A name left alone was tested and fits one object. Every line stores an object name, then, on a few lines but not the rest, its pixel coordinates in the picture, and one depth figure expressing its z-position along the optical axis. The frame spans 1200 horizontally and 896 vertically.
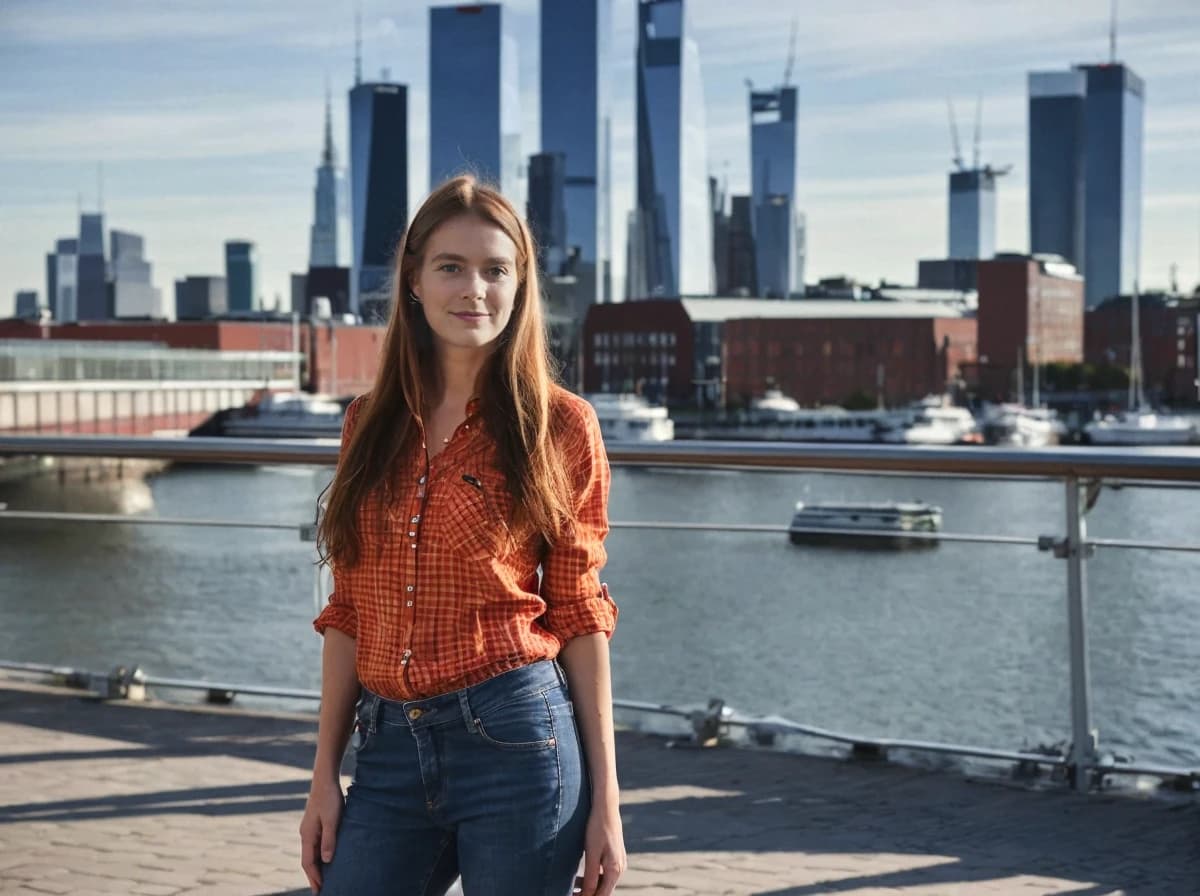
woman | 1.65
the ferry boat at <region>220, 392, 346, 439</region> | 67.88
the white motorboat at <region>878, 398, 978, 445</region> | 73.00
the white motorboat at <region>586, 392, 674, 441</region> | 65.44
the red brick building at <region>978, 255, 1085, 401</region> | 94.88
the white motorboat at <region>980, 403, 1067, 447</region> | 74.31
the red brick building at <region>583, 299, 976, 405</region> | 91.62
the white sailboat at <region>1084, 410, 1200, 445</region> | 72.50
